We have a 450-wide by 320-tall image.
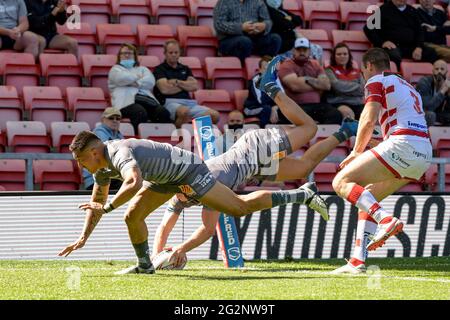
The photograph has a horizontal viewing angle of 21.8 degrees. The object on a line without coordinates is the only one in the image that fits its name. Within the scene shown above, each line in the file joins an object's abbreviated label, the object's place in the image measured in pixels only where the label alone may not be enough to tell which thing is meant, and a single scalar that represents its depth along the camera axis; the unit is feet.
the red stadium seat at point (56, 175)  48.67
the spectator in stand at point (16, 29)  54.39
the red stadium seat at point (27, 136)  50.06
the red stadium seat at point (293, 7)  63.46
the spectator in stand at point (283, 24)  59.11
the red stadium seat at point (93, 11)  58.90
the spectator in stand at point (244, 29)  57.16
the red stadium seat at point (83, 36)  57.36
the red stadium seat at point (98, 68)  55.26
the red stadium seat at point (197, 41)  59.21
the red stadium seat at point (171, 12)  60.54
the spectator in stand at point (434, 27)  62.64
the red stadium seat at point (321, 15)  63.72
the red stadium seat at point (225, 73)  57.72
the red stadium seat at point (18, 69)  53.62
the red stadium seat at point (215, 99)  55.72
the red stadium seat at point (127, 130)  50.62
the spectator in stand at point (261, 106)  53.88
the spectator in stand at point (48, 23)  55.16
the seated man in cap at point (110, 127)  48.01
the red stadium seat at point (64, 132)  50.37
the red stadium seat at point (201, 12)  61.05
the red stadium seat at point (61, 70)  54.44
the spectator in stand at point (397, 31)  60.75
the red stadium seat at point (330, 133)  53.34
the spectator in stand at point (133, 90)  52.37
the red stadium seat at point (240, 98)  55.98
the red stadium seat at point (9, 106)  51.65
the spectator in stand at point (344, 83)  56.70
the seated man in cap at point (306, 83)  55.26
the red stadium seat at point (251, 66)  57.52
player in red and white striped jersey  36.22
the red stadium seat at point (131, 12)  59.58
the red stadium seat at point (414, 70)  60.85
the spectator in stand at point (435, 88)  57.98
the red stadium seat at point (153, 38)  58.34
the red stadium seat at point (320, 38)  61.31
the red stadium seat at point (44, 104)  52.29
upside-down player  39.24
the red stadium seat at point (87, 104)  52.70
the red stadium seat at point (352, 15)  64.18
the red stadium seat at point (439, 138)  56.39
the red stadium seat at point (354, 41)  62.03
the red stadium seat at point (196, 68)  57.52
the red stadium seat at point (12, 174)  47.32
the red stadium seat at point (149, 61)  56.29
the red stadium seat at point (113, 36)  57.47
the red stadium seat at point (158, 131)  51.19
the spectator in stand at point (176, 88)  53.26
